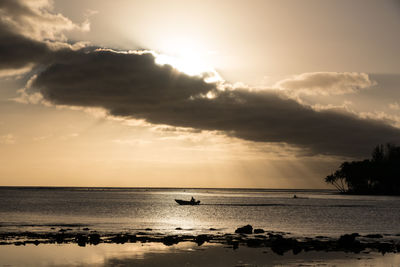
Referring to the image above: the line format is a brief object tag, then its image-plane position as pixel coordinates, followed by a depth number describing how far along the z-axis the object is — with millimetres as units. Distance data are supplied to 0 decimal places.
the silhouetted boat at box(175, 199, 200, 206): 173638
